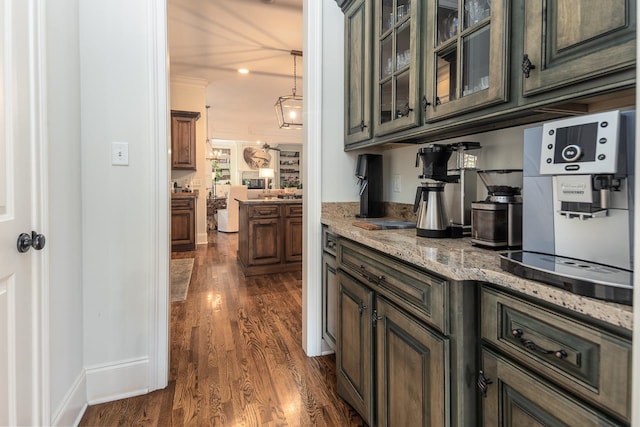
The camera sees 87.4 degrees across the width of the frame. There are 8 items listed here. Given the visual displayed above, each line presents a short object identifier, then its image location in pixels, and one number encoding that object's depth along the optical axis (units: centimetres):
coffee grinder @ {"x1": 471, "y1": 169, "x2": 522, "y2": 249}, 108
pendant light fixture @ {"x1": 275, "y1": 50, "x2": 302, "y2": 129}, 418
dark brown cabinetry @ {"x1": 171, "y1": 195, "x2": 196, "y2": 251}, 557
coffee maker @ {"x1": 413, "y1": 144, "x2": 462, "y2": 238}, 138
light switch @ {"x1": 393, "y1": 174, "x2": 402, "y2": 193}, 221
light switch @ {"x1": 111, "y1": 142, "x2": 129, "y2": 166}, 170
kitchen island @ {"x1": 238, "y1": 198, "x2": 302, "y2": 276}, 405
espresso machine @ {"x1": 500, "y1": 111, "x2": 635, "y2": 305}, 71
